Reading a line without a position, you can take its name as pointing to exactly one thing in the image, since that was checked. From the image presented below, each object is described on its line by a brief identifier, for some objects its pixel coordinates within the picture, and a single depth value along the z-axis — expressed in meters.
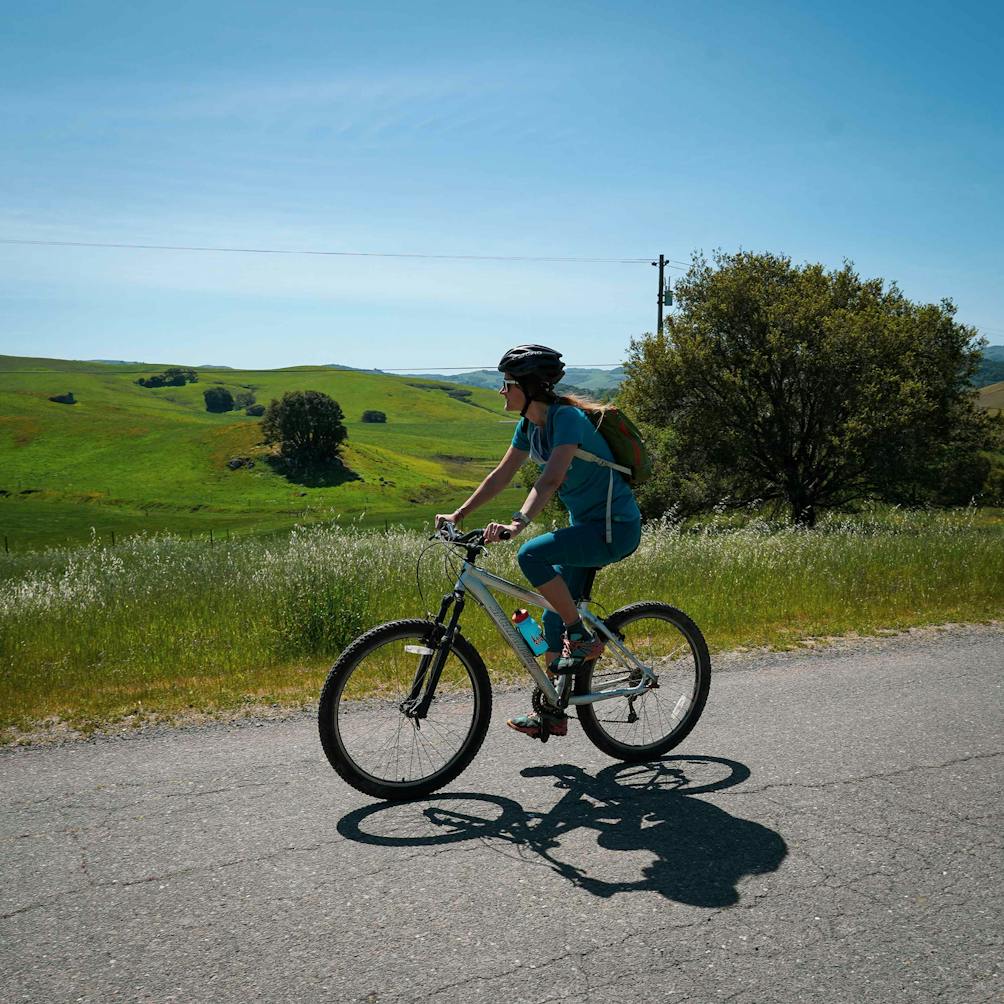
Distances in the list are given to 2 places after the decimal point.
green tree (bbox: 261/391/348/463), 95.56
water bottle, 4.70
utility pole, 39.51
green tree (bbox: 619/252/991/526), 27.52
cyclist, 4.47
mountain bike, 4.33
